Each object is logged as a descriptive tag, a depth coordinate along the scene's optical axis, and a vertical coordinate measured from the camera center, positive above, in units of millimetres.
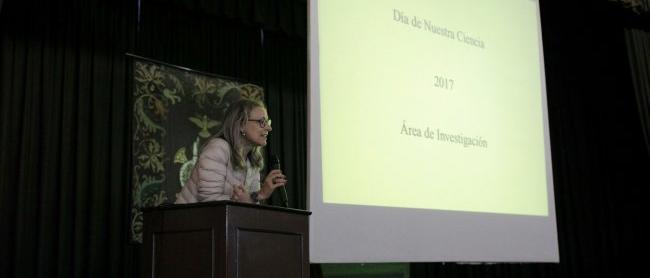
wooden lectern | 2051 +120
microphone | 2333 +383
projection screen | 2887 +647
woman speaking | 2400 +406
